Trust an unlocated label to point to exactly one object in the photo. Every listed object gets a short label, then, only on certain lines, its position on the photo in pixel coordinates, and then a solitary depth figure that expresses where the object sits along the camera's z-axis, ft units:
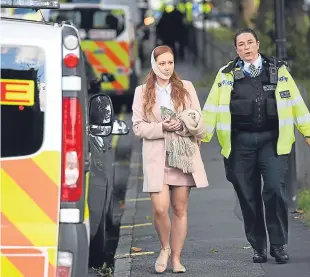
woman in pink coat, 51.57
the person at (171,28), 215.10
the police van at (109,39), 142.61
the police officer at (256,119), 52.80
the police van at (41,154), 38.88
